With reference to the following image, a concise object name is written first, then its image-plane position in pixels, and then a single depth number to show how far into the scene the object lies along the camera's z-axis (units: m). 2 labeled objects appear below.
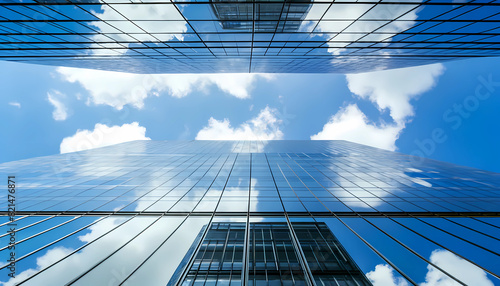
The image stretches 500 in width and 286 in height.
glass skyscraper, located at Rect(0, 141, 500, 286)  7.79
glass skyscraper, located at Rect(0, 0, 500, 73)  10.34
